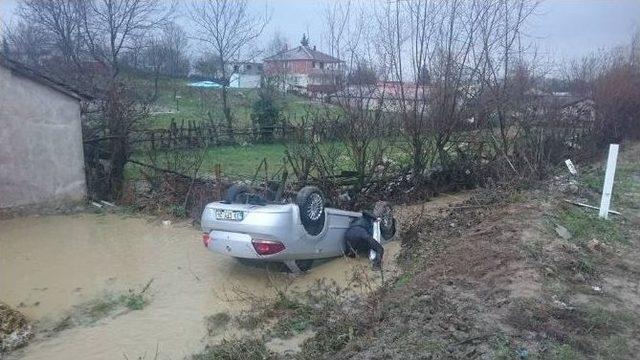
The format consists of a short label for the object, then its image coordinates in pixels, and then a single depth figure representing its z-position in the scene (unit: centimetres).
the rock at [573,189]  988
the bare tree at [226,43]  3316
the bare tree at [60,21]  2561
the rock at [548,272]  542
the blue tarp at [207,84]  3859
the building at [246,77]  4680
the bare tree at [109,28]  2628
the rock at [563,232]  691
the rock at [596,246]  651
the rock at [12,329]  541
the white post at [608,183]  786
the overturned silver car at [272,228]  642
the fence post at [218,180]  1050
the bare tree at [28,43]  2664
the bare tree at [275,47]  4514
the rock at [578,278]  545
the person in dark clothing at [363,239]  747
